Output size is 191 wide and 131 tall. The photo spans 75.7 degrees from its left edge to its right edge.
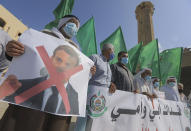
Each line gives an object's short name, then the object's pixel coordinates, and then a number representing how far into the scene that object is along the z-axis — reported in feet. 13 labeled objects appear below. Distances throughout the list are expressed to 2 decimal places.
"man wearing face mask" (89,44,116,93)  6.05
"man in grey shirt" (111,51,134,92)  7.57
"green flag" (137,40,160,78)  18.87
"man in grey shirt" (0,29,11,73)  3.25
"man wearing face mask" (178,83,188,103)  13.46
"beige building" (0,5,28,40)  39.92
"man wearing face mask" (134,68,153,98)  9.10
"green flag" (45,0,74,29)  14.51
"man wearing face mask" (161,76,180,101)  12.32
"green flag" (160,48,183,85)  19.69
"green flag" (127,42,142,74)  18.94
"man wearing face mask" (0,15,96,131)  2.91
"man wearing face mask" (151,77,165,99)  12.75
